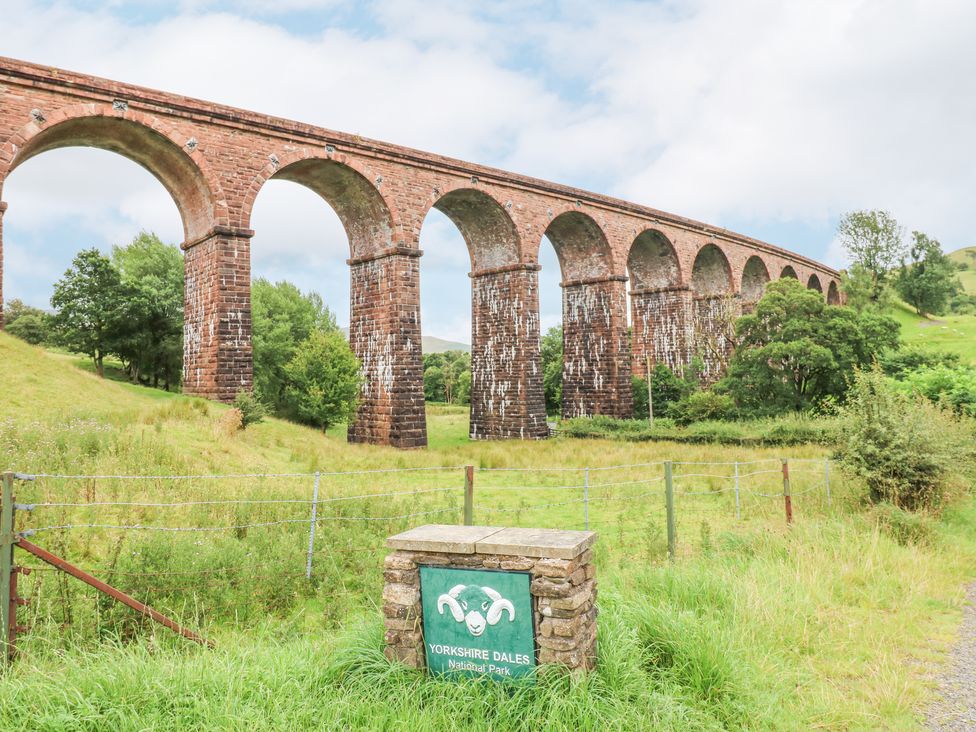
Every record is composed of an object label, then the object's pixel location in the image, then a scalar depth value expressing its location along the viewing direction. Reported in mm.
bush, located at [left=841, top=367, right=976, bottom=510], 9469
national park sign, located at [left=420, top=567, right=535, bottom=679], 3727
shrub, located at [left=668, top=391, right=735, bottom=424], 24297
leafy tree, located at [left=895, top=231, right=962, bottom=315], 59000
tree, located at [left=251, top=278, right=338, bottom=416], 32812
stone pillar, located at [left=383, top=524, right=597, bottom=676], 3664
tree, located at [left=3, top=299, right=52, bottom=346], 40181
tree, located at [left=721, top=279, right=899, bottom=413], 22312
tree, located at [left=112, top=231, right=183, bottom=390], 31578
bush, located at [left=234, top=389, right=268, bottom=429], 15242
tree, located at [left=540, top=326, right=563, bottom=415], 35375
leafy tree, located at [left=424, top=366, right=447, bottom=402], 62906
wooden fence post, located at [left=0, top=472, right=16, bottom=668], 4293
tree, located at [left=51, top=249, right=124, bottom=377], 31328
